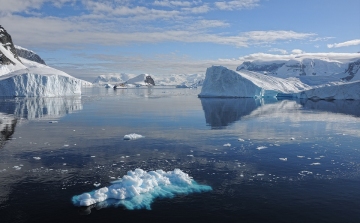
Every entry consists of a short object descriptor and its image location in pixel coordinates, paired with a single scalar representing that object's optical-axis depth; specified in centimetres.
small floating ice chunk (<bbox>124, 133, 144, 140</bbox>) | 2214
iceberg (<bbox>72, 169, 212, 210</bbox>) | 1134
